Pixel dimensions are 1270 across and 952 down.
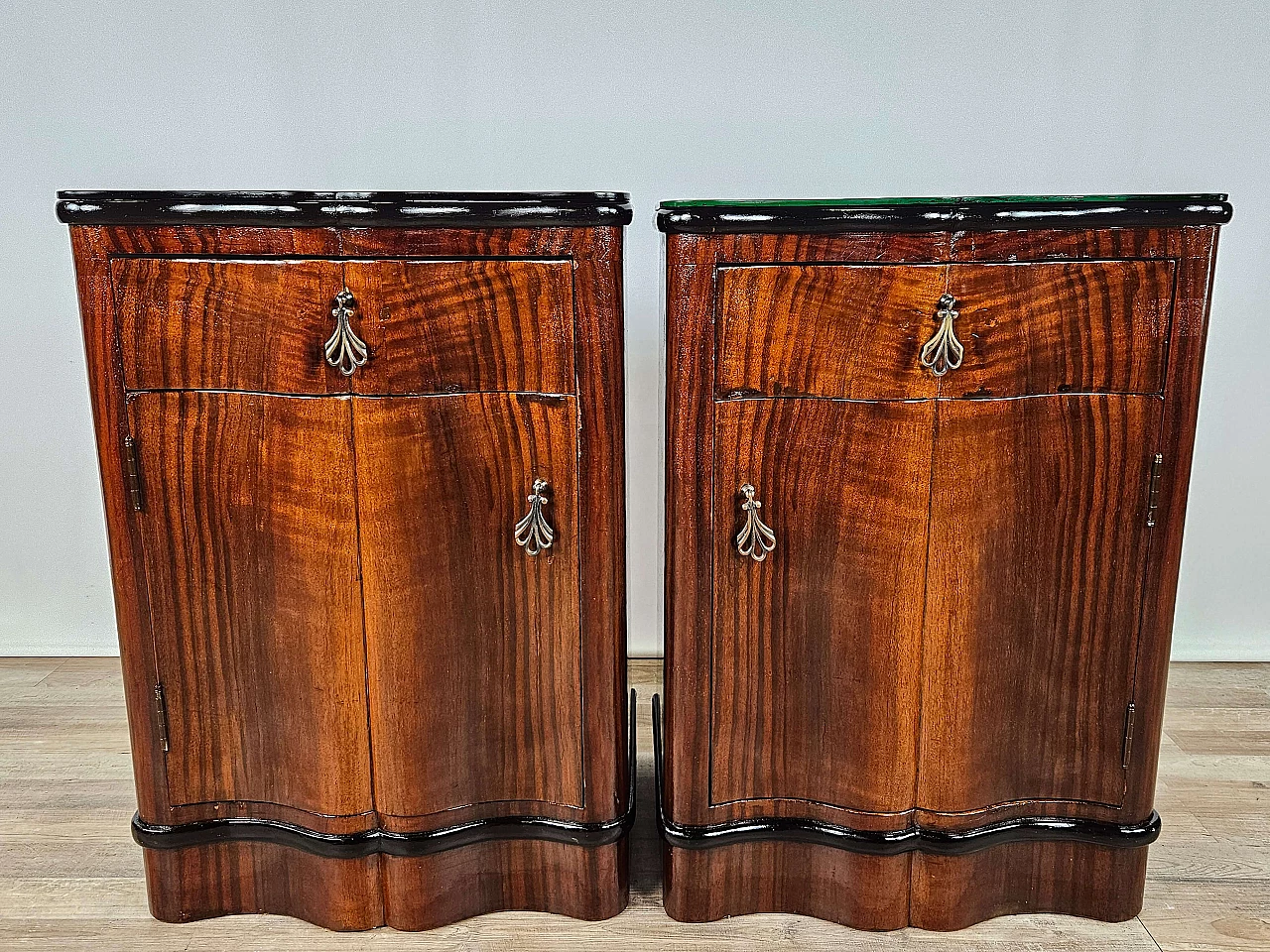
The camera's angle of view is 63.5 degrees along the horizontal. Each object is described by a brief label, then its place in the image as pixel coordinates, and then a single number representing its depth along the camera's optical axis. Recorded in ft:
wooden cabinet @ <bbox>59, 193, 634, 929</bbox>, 4.32
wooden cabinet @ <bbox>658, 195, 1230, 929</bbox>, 4.32
